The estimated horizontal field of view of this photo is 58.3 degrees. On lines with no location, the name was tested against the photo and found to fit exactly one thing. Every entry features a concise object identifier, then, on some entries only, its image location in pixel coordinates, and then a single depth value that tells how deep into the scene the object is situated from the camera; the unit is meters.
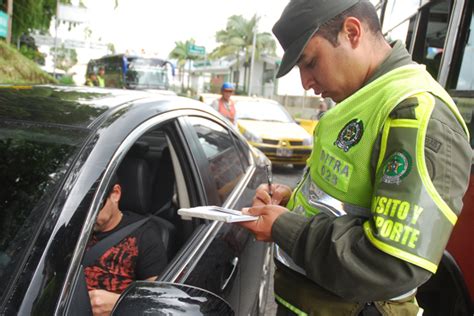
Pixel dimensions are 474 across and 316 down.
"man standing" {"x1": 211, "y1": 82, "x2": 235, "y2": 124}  8.23
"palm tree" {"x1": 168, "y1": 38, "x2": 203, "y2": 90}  59.32
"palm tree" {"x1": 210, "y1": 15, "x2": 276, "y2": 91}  38.41
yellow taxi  8.47
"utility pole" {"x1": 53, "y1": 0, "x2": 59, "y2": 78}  17.95
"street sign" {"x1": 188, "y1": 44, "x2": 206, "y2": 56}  42.19
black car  1.16
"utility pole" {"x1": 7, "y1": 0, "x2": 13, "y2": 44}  12.46
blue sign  12.27
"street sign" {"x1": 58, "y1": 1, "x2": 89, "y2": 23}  17.77
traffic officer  1.00
